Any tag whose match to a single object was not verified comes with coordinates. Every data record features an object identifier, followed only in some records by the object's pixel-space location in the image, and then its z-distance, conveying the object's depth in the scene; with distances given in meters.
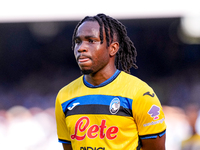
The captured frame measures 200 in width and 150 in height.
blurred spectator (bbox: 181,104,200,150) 19.25
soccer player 9.69
